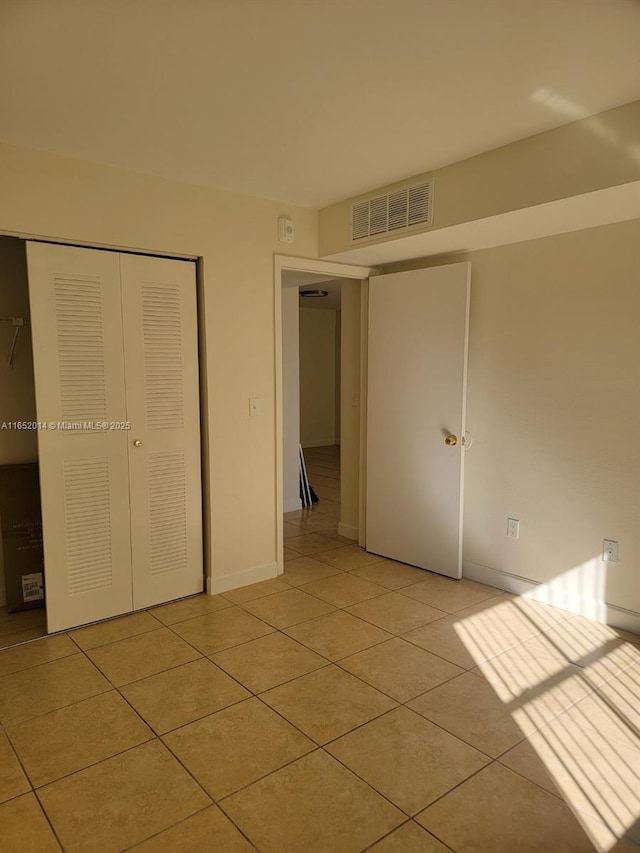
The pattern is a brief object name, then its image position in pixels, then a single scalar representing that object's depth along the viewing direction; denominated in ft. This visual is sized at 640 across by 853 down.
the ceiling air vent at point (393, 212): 9.99
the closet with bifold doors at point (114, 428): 9.57
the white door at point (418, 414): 11.89
